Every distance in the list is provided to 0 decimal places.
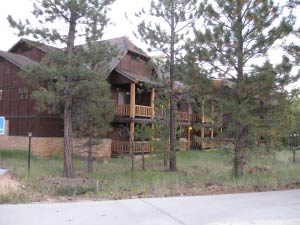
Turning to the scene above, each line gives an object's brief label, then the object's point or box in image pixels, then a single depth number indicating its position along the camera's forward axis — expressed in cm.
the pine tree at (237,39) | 1414
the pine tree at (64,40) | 1739
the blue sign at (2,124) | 1151
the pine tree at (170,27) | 2228
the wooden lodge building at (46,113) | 2989
